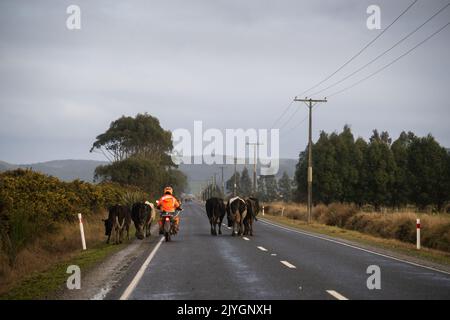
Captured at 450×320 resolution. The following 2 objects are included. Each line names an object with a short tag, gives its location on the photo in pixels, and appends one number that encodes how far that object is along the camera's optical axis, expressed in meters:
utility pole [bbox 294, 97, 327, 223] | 46.47
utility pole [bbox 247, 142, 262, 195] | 81.38
